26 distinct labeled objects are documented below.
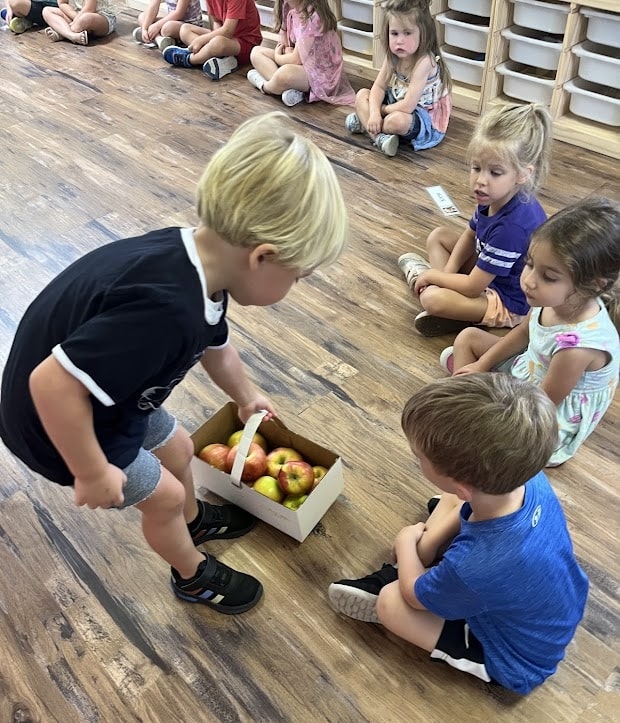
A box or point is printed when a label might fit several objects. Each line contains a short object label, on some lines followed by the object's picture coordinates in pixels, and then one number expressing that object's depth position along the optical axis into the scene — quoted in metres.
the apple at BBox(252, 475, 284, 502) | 1.42
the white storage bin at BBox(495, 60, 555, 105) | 2.70
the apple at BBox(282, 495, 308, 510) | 1.42
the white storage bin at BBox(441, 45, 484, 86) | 2.88
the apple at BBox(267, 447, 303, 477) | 1.44
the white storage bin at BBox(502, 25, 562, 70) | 2.59
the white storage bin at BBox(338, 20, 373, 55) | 3.21
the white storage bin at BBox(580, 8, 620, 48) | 2.37
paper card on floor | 2.39
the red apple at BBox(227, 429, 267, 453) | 1.50
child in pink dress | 3.05
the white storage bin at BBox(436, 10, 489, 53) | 2.77
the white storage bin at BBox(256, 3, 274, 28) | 3.61
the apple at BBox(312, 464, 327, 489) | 1.44
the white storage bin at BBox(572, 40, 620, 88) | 2.45
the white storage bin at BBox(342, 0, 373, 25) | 3.14
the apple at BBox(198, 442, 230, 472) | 1.46
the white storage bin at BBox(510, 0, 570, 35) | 2.51
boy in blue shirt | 0.96
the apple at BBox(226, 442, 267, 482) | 1.43
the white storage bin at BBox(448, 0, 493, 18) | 2.75
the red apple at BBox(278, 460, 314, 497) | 1.40
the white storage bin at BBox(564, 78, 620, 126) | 2.56
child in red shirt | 3.45
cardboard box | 1.36
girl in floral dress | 1.30
